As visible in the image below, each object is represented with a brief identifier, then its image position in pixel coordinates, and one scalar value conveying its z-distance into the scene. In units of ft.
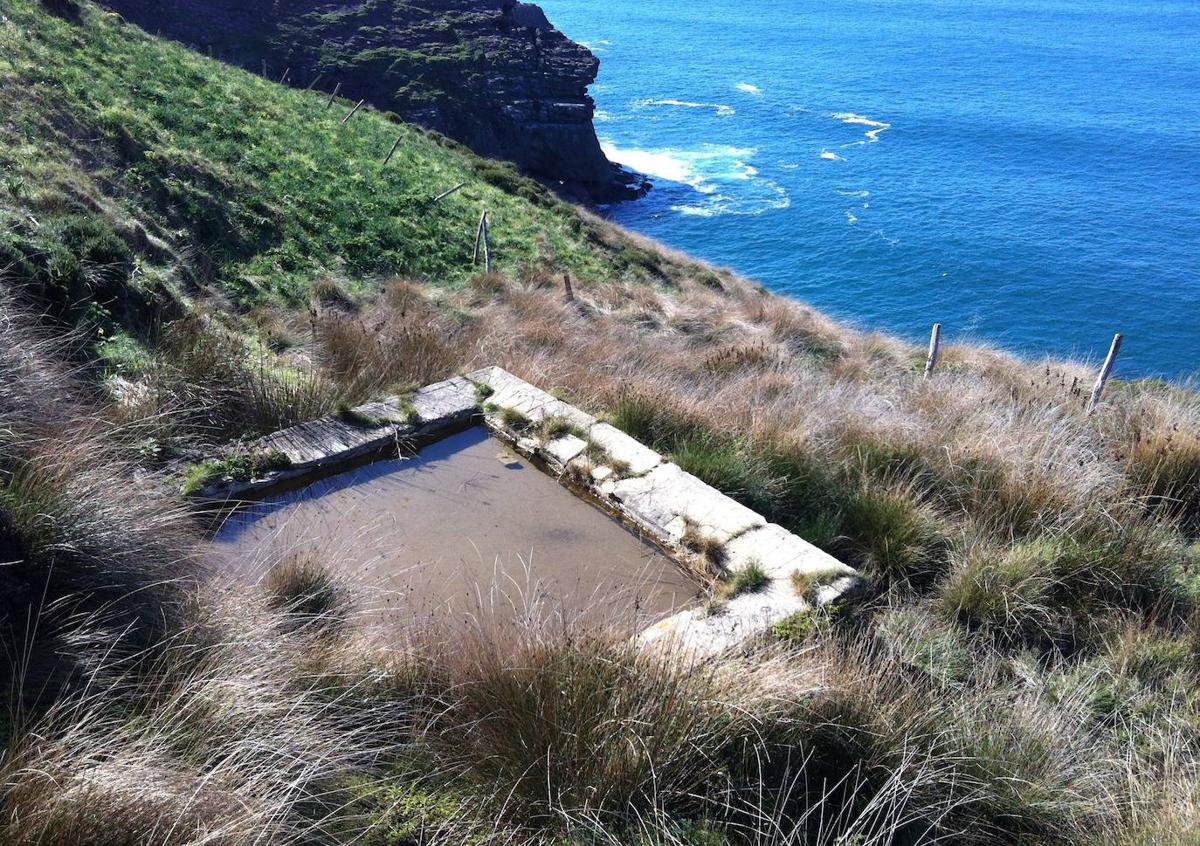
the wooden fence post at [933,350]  45.91
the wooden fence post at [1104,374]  34.36
